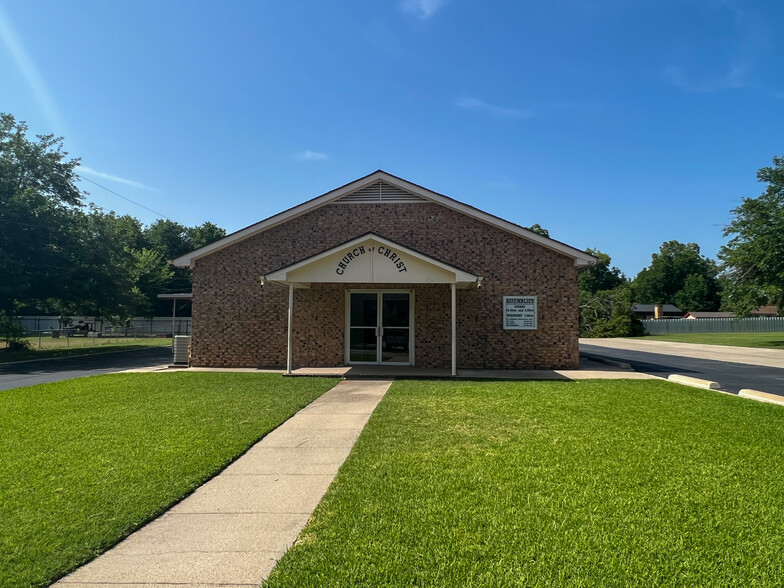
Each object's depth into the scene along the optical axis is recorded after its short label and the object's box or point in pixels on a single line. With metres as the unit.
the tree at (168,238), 67.56
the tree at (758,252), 33.06
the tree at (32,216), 22.95
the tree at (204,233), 69.76
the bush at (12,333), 23.47
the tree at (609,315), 48.62
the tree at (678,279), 85.94
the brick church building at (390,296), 13.81
